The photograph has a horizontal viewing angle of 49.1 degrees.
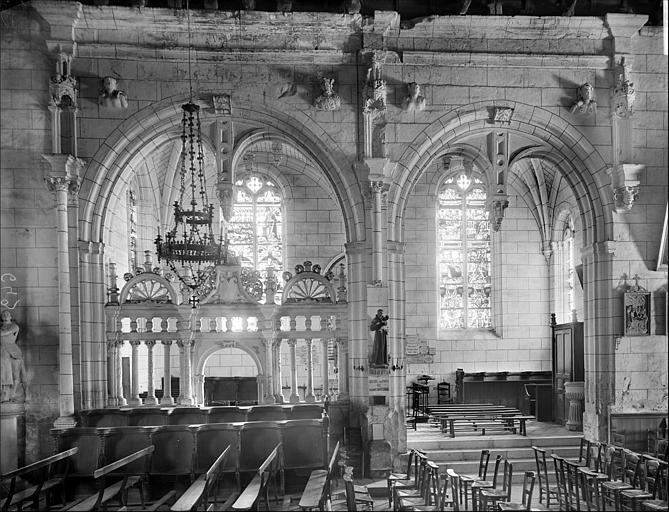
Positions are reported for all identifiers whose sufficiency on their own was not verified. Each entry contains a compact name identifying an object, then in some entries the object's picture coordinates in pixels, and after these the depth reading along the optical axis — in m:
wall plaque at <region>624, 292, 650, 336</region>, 13.20
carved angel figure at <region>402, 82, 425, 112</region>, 12.97
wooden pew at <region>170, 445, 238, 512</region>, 7.50
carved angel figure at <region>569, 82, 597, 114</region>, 13.33
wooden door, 16.08
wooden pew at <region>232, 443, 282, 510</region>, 7.61
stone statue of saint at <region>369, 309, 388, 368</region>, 12.65
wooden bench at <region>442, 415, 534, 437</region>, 14.05
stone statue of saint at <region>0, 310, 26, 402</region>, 12.01
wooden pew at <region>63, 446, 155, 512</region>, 8.06
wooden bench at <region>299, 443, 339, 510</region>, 7.54
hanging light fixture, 10.73
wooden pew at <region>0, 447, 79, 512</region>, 8.65
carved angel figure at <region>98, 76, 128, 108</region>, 12.63
